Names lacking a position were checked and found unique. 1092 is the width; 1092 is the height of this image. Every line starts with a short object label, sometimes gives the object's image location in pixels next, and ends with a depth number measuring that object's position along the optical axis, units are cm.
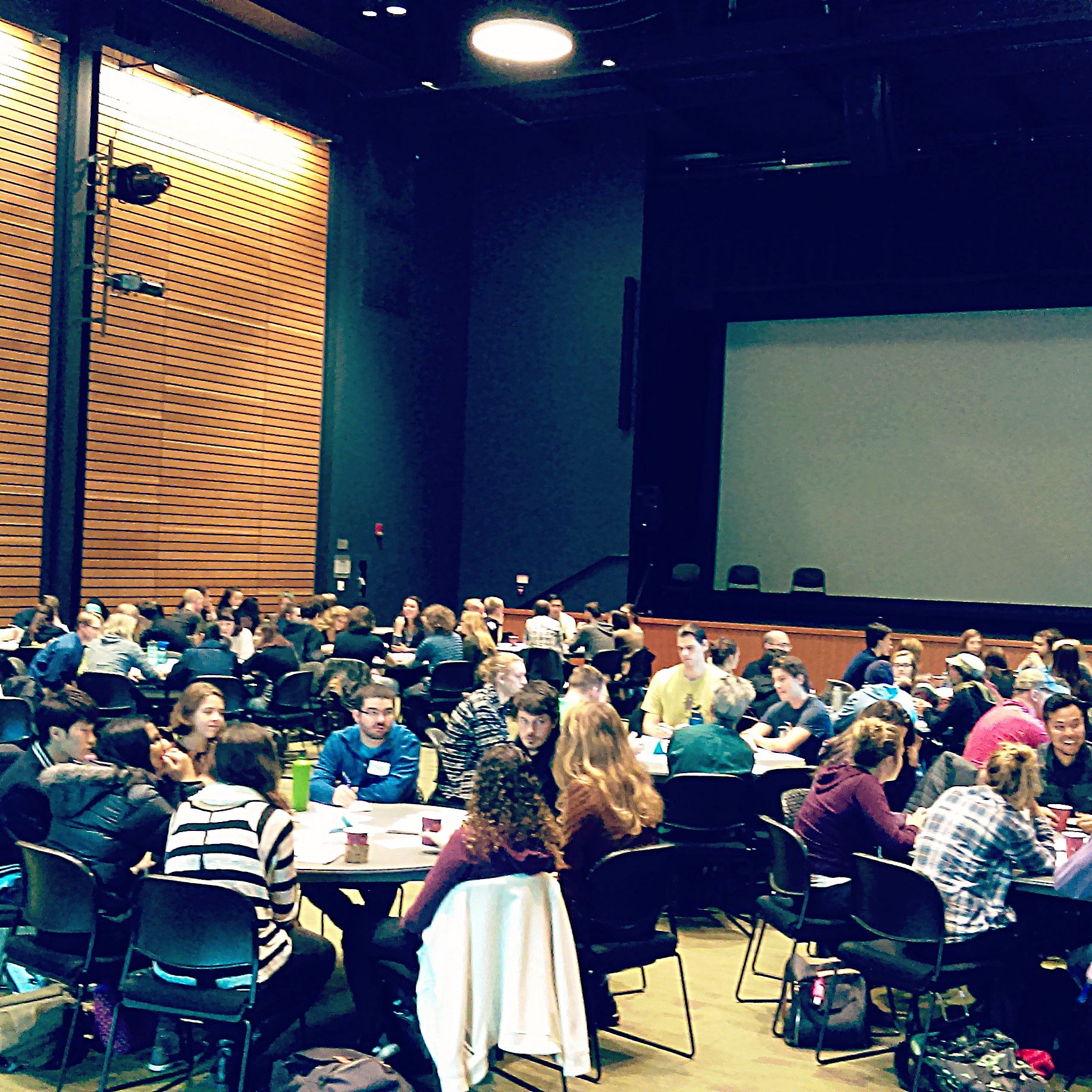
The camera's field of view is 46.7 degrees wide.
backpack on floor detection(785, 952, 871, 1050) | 454
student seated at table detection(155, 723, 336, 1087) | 364
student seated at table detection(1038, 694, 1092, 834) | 559
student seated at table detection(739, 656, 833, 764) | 642
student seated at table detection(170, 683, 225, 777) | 490
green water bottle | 476
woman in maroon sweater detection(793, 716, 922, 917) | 457
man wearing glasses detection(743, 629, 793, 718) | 775
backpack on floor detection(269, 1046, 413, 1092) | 347
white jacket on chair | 355
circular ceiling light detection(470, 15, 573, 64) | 959
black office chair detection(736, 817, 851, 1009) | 452
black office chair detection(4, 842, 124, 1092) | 376
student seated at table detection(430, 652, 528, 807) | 601
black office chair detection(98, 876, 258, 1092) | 352
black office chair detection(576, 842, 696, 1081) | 407
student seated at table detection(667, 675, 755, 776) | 569
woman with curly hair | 356
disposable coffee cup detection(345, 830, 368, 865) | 410
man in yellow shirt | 711
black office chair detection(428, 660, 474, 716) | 956
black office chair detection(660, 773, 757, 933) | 552
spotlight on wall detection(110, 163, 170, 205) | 1177
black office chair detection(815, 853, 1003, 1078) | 409
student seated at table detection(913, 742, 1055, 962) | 420
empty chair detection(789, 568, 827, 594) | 1622
